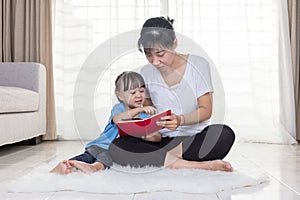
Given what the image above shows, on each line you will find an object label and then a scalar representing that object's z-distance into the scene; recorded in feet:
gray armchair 12.20
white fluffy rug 8.59
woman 9.83
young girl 9.90
